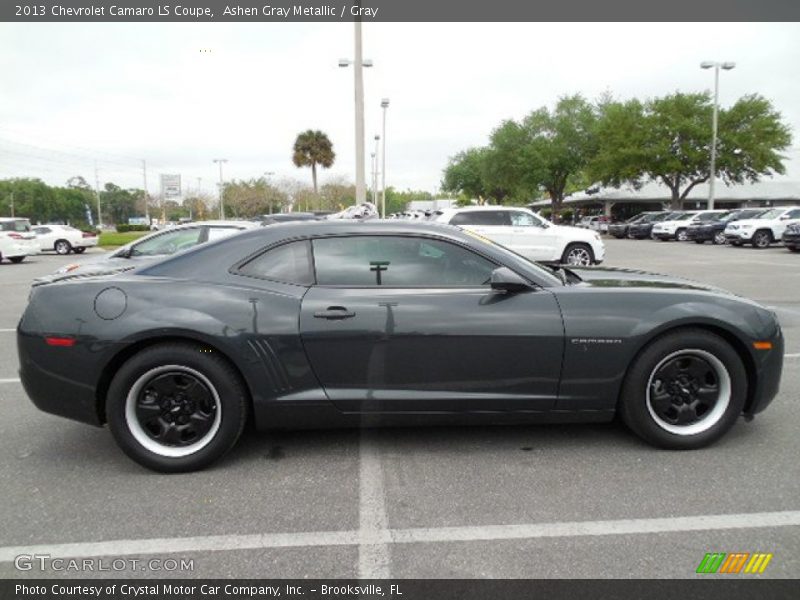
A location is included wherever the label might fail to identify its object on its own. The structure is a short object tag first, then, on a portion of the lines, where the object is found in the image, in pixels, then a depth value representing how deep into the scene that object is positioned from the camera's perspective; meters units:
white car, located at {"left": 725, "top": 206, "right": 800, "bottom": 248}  20.86
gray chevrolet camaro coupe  3.13
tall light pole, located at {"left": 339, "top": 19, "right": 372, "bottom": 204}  14.72
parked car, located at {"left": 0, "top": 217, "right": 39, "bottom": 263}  18.19
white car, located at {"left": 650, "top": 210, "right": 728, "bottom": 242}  26.80
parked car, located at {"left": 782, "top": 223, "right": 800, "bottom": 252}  17.88
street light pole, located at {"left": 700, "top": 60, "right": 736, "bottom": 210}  29.38
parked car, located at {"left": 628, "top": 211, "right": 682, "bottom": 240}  31.30
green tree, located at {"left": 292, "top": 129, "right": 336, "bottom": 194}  49.88
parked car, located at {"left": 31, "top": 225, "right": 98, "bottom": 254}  22.47
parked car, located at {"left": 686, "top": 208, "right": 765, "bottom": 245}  24.38
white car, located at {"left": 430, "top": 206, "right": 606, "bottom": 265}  13.12
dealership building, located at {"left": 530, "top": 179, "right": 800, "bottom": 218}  46.81
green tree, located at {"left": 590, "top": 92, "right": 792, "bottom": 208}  34.50
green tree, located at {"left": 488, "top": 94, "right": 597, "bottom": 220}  44.22
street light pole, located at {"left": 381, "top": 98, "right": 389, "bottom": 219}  35.69
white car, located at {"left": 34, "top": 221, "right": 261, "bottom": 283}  7.97
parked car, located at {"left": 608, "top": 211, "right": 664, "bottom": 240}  32.34
